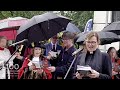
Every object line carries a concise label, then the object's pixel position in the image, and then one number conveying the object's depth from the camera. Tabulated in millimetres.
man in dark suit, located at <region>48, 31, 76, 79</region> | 5043
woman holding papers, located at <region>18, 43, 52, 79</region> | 4699
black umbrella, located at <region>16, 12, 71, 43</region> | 5789
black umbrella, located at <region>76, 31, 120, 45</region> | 6567
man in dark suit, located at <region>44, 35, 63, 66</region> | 6225
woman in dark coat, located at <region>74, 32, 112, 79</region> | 3572
